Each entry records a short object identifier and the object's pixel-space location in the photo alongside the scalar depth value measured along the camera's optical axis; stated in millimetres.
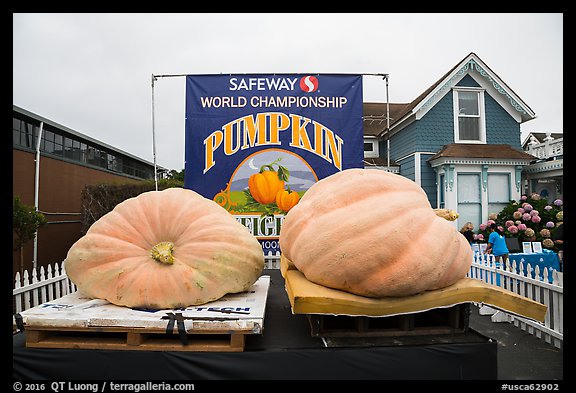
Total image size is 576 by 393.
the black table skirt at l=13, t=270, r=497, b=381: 1902
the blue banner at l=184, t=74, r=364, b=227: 5312
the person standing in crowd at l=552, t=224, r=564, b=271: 6099
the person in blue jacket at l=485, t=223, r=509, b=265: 6168
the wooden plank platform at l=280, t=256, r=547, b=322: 1920
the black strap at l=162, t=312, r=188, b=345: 1993
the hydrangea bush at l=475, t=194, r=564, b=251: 7133
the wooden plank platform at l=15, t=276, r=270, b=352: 1985
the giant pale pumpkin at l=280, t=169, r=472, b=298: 1901
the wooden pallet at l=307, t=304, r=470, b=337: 2078
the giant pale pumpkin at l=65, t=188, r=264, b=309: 2260
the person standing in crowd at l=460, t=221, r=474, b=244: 7879
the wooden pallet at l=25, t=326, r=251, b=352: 1979
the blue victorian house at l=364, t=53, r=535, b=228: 8695
